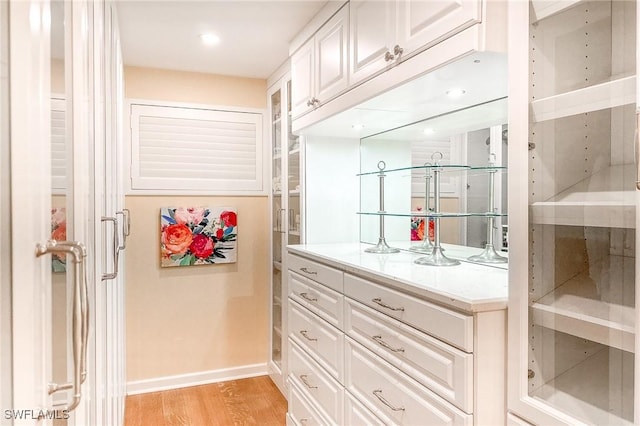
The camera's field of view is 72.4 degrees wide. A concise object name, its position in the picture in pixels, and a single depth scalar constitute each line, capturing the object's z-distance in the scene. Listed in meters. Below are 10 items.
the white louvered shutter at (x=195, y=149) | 3.19
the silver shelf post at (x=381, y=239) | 2.36
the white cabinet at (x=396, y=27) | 1.32
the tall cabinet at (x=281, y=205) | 2.99
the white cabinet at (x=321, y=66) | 2.03
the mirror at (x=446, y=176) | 1.88
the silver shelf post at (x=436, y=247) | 1.91
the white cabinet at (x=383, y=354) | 1.21
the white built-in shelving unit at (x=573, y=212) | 0.94
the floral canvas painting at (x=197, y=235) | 3.24
